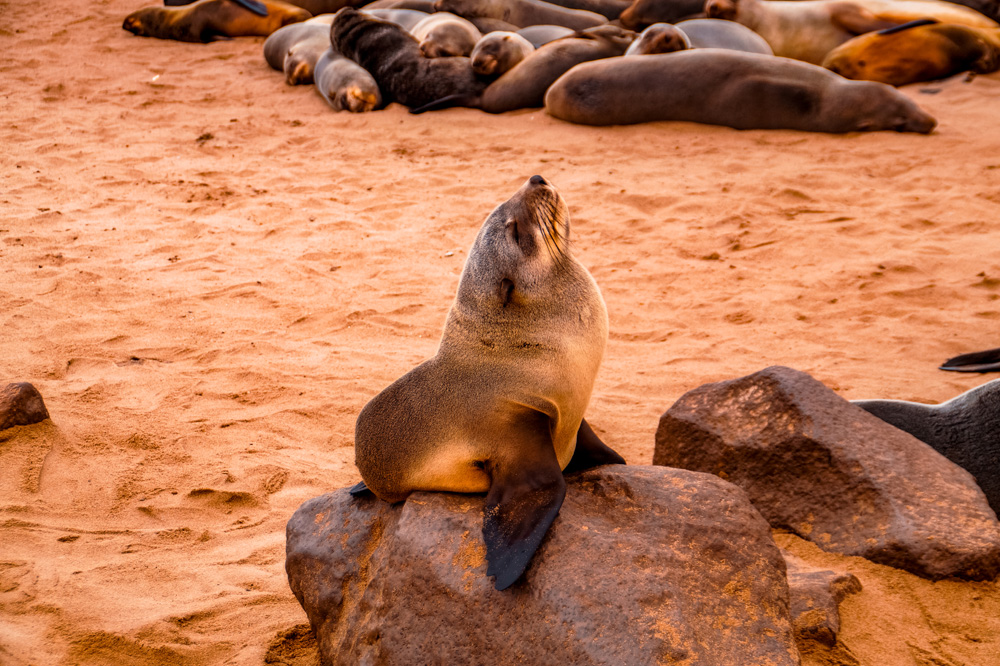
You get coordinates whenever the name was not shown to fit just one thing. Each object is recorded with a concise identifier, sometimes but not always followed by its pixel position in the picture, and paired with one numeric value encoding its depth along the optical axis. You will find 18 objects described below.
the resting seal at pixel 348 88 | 19.42
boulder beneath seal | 4.11
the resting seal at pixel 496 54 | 19.28
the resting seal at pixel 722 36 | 19.59
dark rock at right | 5.45
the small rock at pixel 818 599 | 4.88
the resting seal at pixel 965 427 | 6.30
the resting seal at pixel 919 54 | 18.87
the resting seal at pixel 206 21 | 25.27
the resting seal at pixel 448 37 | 20.44
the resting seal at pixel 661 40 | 18.36
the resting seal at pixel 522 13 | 23.22
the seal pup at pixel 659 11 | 22.83
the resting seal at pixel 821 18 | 20.48
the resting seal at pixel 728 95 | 16.28
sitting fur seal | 4.92
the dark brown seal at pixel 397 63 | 19.59
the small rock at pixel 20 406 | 7.72
